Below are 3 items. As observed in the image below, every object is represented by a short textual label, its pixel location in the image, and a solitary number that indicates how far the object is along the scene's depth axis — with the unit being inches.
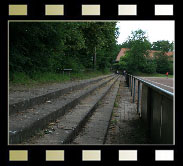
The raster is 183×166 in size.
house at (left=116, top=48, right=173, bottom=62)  2547.0
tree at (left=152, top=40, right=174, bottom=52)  1633.6
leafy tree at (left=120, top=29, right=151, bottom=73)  1425.9
